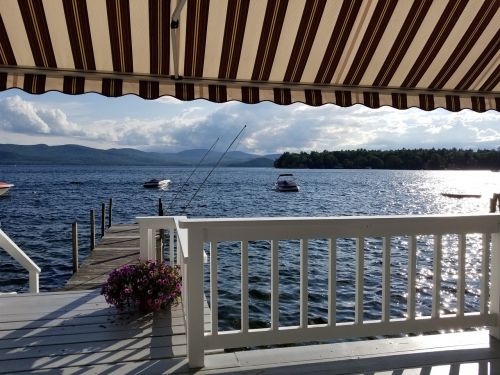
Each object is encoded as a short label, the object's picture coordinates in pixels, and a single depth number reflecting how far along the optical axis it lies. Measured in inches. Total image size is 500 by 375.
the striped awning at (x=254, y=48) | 110.2
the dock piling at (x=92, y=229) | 487.8
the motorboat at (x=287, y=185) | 1706.4
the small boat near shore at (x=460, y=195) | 1560.3
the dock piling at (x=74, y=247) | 380.8
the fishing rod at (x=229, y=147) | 236.7
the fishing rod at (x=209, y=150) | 325.4
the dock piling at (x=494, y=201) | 556.5
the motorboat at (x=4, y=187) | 1088.8
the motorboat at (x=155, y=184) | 1899.6
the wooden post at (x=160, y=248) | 309.8
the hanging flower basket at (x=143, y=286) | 135.3
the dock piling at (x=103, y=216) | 605.1
